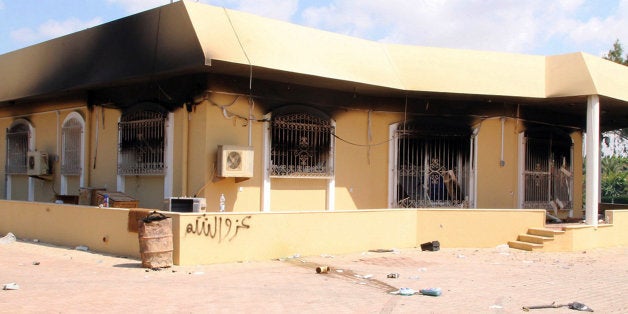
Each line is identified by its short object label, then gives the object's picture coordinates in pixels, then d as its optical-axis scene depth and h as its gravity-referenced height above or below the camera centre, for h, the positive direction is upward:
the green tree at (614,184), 45.25 -0.62
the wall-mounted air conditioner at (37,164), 16.38 +0.07
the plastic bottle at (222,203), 12.62 -0.71
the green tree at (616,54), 33.09 +6.84
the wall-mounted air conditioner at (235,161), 12.27 +0.18
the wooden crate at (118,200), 13.04 -0.71
